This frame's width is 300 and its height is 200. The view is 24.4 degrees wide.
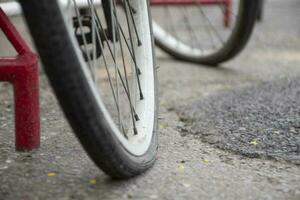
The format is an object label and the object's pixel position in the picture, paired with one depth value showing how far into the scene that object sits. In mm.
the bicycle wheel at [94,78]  770
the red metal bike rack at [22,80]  997
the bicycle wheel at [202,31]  1505
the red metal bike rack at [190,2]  1880
